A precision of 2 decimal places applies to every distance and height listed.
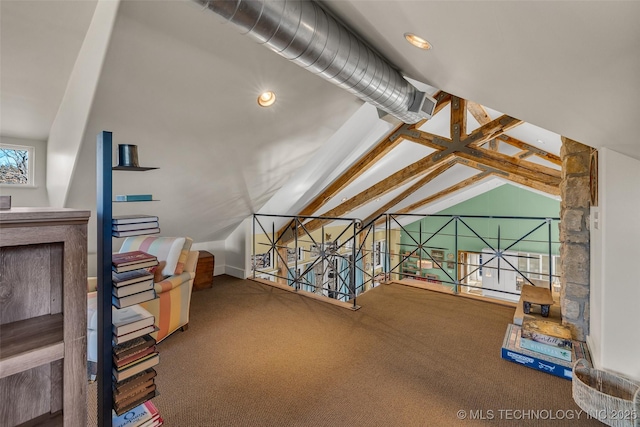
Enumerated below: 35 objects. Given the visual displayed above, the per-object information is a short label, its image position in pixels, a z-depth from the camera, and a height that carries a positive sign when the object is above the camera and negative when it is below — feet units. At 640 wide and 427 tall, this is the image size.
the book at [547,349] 7.15 -3.37
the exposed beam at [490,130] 12.44 +3.63
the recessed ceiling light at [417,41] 4.72 +2.78
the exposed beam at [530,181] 14.16 +1.58
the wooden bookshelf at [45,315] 2.99 -1.18
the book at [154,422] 4.94 -3.58
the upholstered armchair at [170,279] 8.20 -2.00
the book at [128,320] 4.65 -1.80
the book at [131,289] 4.60 -1.24
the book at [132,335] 4.64 -1.99
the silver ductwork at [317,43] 4.27 +2.88
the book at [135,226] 4.67 -0.26
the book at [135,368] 4.67 -2.56
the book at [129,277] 4.62 -1.08
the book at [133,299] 4.62 -1.41
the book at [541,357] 6.92 -3.52
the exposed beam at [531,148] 16.08 +3.49
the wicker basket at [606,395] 5.13 -3.40
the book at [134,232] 4.63 -0.36
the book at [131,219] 4.68 -0.15
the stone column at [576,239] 7.89 -0.73
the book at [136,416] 4.84 -3.46
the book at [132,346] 4.72 -2.23
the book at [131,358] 4.67 -2.38
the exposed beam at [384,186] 16.76 +1.61
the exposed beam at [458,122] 14.39 +4.38
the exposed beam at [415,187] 19.77 +1.96
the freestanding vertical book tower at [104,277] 4.56 -1.05
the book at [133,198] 4.84 +0.19
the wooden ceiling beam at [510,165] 14.08 +2.32
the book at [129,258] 4.75 -0.81
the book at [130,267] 4.71 -0.93
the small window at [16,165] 9.59 +1.46
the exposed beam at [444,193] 23.69 +1.71
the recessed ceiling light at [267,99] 8.10 +3.10
